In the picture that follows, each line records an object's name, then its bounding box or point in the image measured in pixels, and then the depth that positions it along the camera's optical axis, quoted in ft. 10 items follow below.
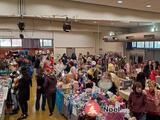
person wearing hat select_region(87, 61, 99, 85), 19.74
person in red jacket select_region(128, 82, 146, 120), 11.17
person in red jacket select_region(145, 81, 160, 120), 11.37
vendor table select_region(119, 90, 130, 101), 15.99
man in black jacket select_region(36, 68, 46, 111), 17.14
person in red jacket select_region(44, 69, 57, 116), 16.08
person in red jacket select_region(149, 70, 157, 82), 20.03
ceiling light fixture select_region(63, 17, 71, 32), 21.50
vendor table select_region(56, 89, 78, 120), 13.56
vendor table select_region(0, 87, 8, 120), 12.44
